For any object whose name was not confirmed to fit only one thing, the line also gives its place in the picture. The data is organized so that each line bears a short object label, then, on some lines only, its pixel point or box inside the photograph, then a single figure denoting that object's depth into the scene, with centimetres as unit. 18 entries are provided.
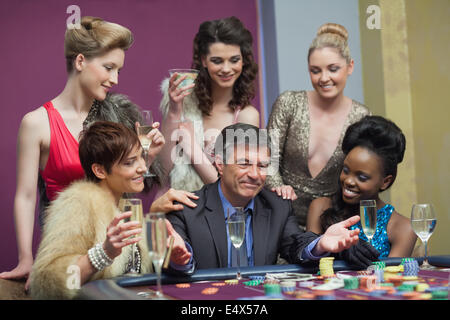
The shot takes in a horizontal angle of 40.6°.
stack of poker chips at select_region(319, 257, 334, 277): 234
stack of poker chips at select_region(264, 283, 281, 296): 189
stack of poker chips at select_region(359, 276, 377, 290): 198
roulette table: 186
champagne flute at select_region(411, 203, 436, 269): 263
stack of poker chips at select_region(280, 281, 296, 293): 192
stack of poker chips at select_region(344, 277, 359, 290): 197
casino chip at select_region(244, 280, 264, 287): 216
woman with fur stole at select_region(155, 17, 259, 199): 354
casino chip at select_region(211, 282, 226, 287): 221
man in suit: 287
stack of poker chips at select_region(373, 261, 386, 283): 212
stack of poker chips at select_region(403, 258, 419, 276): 225
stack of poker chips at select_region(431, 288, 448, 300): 174
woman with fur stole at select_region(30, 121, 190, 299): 223
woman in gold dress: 362
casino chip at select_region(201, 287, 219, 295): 203
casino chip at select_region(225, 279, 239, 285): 222
